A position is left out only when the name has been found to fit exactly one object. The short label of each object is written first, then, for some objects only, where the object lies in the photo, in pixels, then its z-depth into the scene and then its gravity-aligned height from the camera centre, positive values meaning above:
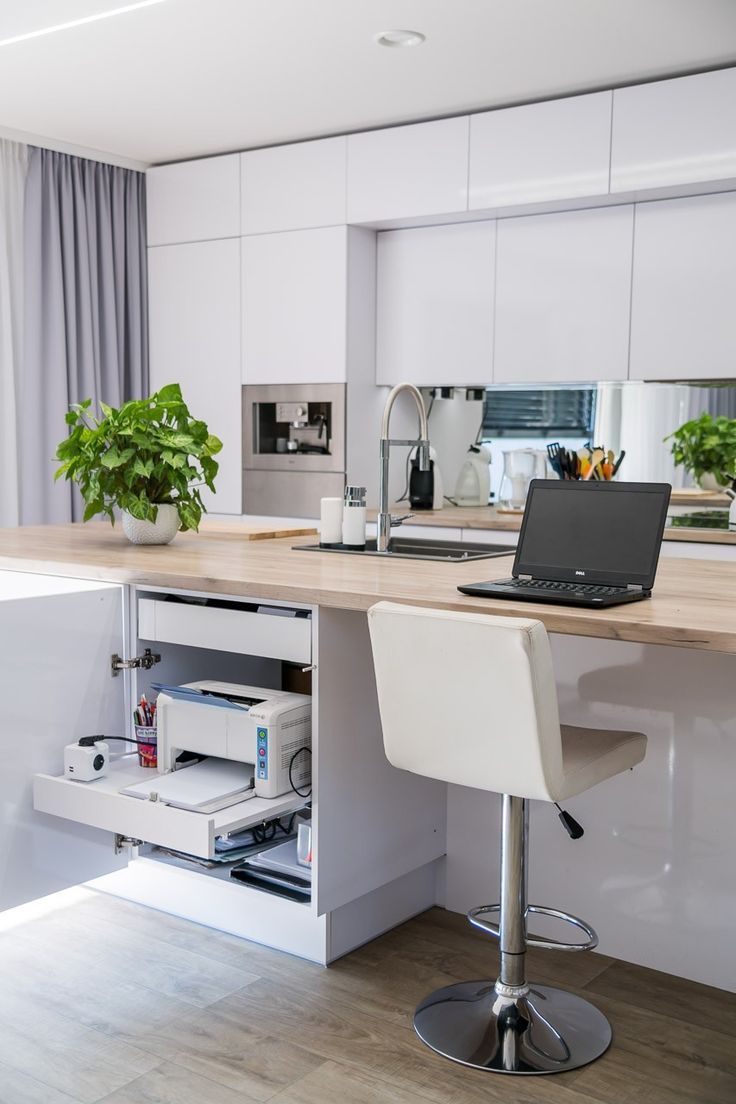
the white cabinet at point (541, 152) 3.89 +1.03
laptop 2.06 -0.21
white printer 2.32 -0.65
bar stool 1.79 -0.56
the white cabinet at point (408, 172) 4.23 +1.02
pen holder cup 2.62 -0.76
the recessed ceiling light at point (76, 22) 3.21 +1.25
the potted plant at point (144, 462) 2.81 -0.09
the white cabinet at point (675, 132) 3.61 +1.02
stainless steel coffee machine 4.67 -0.08
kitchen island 2.29 -0.81
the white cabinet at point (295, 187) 4.53 +1.03
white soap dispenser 2.90 -0.23
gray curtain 4.79 +0.58
